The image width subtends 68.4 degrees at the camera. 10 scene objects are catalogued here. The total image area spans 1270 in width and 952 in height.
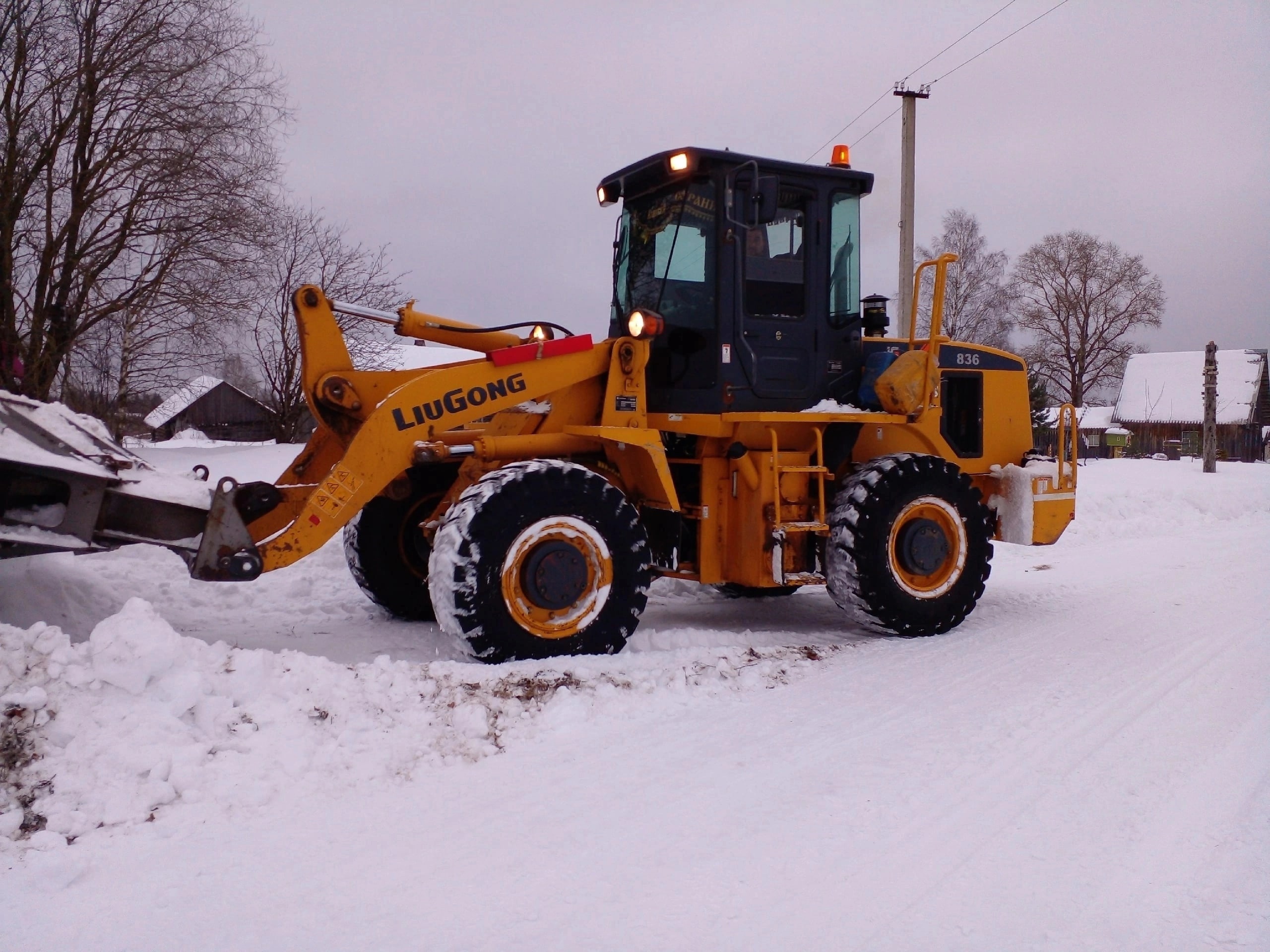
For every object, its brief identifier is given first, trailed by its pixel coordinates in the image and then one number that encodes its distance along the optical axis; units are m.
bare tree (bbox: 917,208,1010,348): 36.59
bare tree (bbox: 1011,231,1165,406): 45.94
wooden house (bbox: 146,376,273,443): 26.03
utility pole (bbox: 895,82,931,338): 16.33
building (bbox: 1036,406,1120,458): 31.69
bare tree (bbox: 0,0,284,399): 10.65
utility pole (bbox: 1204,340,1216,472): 23.98
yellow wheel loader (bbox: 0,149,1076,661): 5.02
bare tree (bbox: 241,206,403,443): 16.47
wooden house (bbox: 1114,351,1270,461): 48.06
